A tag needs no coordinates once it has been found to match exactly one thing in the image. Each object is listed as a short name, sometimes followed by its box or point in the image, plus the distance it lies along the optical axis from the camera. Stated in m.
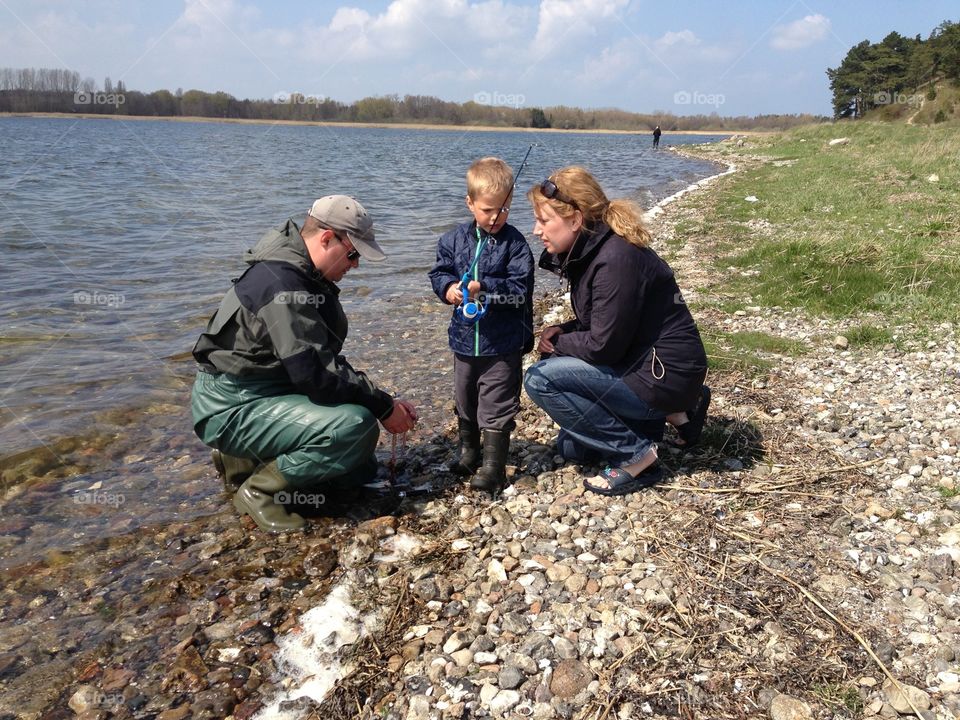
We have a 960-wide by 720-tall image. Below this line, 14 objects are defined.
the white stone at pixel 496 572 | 3.83
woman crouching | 4.20
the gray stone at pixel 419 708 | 2.94
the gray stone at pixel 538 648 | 3.19
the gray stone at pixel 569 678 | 2.99
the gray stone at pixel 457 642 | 3.32
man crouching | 4.08
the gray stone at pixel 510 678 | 3.03
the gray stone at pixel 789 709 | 2.75
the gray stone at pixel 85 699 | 3.21
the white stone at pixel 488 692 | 2.98
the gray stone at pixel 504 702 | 2.93
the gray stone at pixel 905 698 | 2.73
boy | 4.47
